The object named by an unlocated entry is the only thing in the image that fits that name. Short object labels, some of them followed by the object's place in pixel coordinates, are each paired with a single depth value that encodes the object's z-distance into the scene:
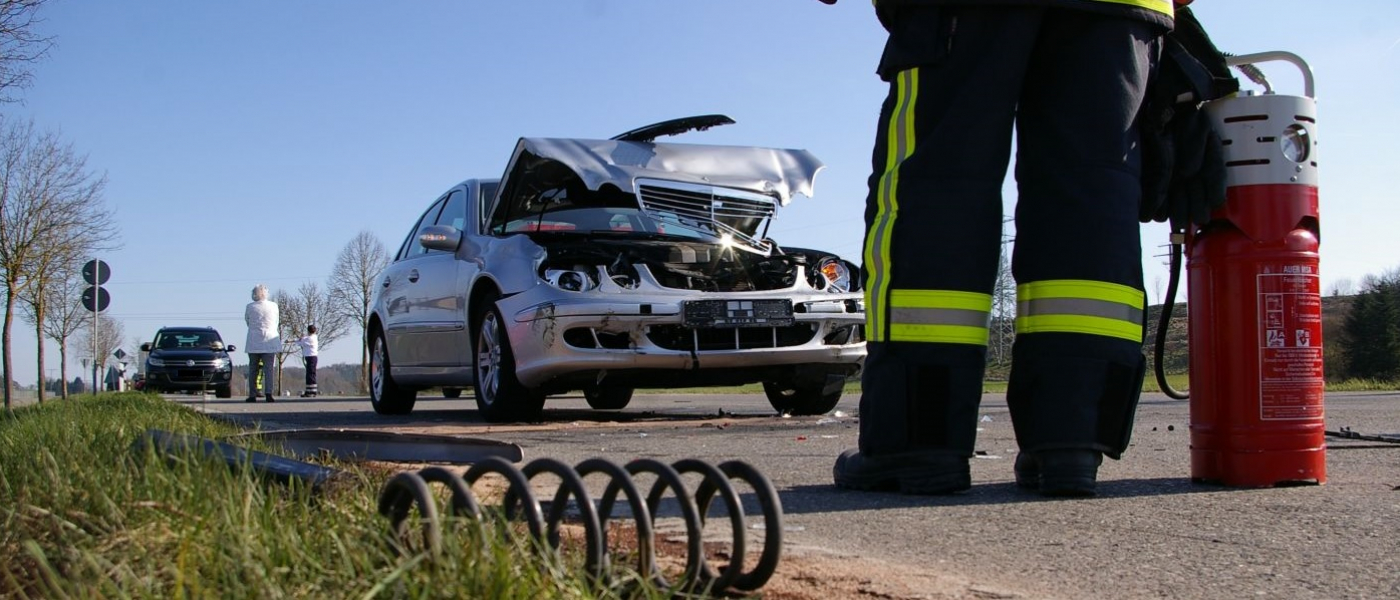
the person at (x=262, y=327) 17.38
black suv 29.48
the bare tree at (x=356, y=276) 59.75
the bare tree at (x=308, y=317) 65.44
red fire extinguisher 3.73
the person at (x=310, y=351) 23.72
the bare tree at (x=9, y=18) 11.80
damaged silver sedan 7.01
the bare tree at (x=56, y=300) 28.58
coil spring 1.75
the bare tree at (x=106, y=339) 82.75
